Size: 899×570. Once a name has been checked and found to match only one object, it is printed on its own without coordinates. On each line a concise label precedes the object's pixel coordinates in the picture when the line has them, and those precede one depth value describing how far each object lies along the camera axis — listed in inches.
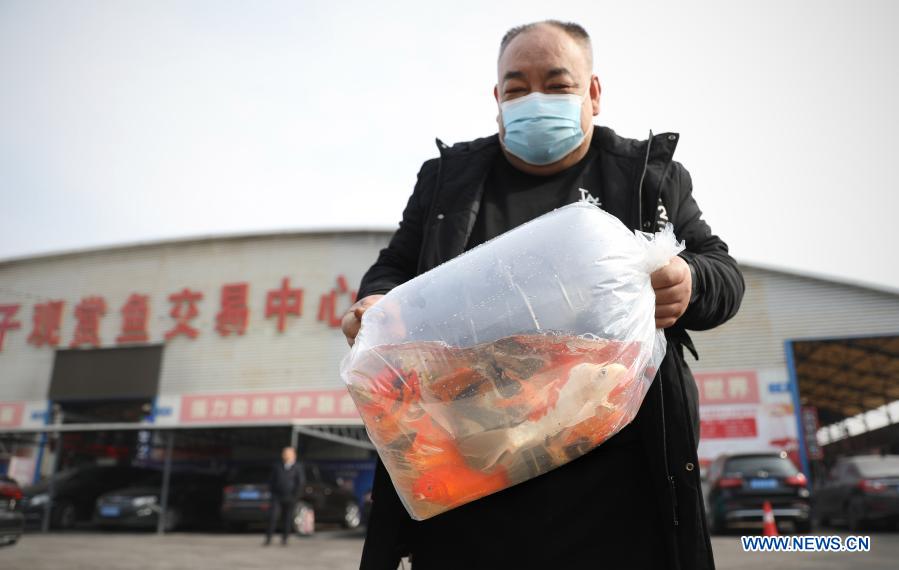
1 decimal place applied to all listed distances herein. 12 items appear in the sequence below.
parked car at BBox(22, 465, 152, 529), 566.9
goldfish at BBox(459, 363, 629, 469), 44.3
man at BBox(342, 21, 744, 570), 49.5
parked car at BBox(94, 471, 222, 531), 531.8
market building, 645.3
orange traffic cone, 336.5
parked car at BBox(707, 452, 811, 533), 395.5
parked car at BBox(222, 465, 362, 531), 511.5
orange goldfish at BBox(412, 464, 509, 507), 45.3
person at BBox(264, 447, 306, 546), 446.6
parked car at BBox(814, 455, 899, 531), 421.1
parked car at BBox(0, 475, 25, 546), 337.1
